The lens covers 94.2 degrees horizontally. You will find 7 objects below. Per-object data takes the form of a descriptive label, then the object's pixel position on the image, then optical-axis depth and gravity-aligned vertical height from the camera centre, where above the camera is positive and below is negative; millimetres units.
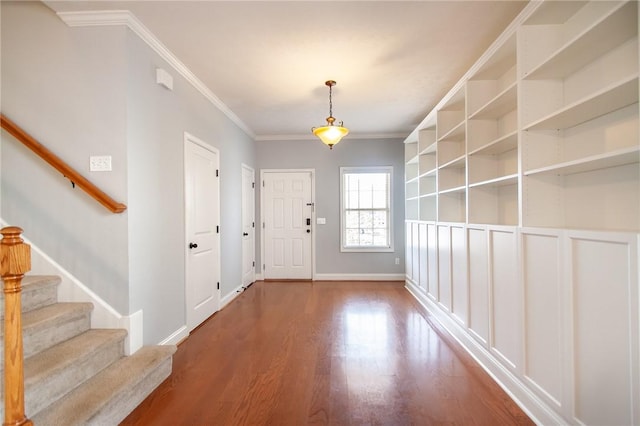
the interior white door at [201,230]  3057 -175
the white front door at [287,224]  5523 -191
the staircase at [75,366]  1593 -942
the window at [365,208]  5457 +87
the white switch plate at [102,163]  2193 +392
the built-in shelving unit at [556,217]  1359 -43
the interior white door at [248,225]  4910 -192
